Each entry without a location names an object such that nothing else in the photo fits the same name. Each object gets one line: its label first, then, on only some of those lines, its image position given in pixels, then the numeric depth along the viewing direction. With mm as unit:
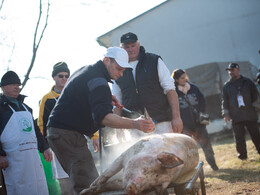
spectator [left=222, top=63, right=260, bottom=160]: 7277
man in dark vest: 4395
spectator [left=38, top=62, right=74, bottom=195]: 5055
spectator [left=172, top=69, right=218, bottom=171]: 6574
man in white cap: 2975
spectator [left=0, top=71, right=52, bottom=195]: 4250
